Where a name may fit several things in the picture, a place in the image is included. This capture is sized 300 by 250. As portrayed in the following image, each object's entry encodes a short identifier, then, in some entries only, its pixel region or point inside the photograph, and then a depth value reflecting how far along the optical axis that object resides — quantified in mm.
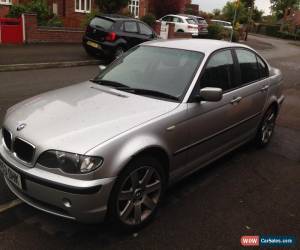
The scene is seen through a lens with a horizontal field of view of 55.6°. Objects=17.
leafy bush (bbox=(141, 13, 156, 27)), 18004
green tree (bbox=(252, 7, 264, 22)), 50190
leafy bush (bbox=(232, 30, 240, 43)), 22533
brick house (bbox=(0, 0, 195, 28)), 17685
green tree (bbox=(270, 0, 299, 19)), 51486
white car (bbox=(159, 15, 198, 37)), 20350
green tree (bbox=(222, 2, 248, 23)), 42467
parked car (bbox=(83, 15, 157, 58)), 10413
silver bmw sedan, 2328
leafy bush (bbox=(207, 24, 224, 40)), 22106
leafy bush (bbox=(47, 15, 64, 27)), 13888
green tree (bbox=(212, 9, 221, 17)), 49800
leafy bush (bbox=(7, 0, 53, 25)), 13555
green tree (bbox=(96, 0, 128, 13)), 15364
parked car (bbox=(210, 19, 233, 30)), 26808
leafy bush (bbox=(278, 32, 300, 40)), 38537
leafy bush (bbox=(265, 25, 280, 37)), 41805
